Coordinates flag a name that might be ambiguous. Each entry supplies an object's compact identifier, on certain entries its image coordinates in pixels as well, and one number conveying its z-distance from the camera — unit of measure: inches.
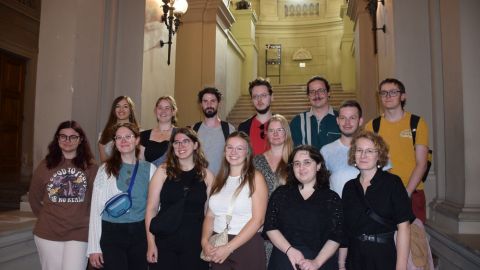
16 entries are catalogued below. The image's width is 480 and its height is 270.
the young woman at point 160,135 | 146.2
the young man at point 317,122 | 141.9
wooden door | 349.4
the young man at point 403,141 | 130.5
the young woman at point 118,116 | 156.6
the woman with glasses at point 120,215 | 115.4
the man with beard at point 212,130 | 149.4
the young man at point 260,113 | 143.9
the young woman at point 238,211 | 109.1
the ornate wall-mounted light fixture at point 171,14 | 246.1
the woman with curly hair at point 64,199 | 122.9
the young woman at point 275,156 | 120.4
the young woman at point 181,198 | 114.0
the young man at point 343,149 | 119.3
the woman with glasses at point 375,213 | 99.4
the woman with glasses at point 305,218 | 103.0
